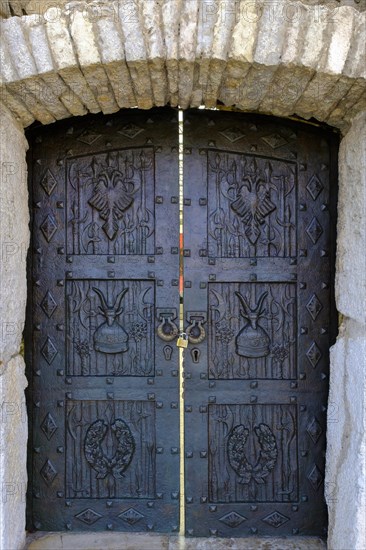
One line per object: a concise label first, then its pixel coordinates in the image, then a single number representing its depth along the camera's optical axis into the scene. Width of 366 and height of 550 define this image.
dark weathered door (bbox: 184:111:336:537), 2.33
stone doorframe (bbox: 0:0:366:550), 1.83
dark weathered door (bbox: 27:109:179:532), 2.33
